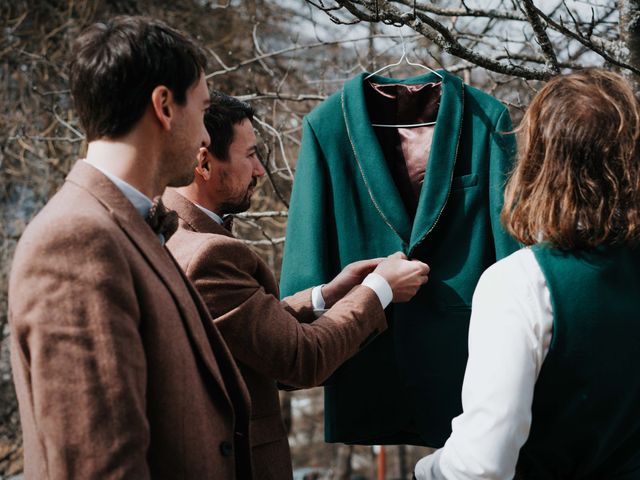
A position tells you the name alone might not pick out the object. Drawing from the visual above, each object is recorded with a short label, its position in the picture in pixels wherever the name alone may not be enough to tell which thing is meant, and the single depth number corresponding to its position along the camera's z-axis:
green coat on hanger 2.48
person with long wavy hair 1.57
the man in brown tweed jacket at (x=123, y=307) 1.40
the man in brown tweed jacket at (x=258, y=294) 2.04
